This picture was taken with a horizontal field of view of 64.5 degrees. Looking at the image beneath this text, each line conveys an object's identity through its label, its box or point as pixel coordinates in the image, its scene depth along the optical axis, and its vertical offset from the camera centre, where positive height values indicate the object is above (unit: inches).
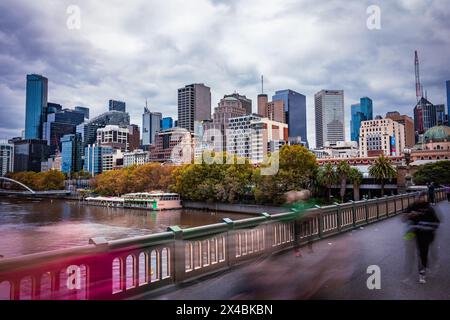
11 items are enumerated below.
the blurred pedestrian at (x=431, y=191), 812.5 -29.7
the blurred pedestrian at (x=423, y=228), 266.5 -37.8
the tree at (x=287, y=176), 2140.7 +22.3
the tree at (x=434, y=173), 2388.0 +33.9
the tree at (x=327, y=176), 2298.2 +21.8
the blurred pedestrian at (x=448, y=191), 1054.0 -41.2
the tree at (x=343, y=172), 2283.5 +45.0
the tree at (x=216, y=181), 2518.5 -4.8
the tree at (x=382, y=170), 2251.5 +54.8
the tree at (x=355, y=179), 2292.1 +0.0
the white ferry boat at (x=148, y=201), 2973.9 -175.0
